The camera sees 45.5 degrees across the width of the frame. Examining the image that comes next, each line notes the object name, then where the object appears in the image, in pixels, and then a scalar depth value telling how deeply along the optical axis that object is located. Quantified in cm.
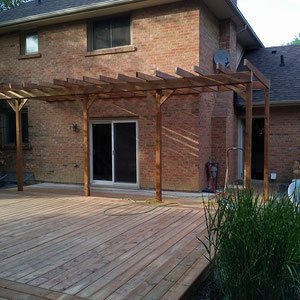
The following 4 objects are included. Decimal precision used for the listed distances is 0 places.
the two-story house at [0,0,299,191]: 966
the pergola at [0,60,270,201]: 700
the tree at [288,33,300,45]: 4709
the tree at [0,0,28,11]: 2361
